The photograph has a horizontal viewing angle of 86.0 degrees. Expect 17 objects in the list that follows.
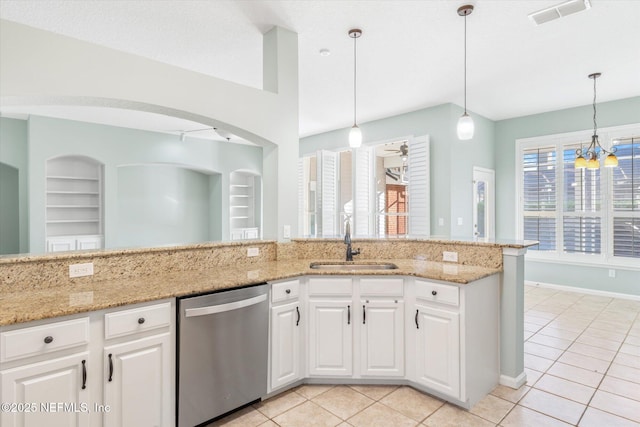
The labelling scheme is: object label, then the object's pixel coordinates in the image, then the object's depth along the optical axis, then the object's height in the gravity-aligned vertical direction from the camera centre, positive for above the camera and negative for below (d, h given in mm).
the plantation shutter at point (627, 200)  5012 +197
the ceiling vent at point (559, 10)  2734 +1670
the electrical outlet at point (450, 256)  2957 -366
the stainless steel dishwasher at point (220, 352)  2002 -853
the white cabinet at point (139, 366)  1767 -809
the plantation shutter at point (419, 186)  5453 +453
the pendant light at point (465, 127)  2953 +757
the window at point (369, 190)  5582 +472
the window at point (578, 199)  5074 +227
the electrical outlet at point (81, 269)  2135 -335
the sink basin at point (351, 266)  2871 -438
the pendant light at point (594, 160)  4325 +693
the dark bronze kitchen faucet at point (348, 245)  3074 -270
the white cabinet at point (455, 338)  2320 -880
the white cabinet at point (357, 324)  2584 -824
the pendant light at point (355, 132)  3135 +832
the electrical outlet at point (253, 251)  2979 -316
